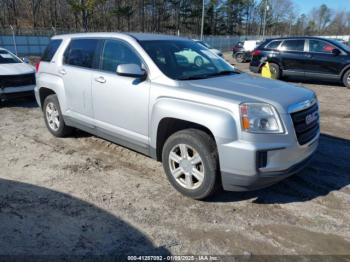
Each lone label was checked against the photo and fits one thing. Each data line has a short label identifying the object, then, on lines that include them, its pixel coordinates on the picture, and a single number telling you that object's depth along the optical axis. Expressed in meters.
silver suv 3.37
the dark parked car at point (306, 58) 11.77
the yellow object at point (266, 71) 11.67
